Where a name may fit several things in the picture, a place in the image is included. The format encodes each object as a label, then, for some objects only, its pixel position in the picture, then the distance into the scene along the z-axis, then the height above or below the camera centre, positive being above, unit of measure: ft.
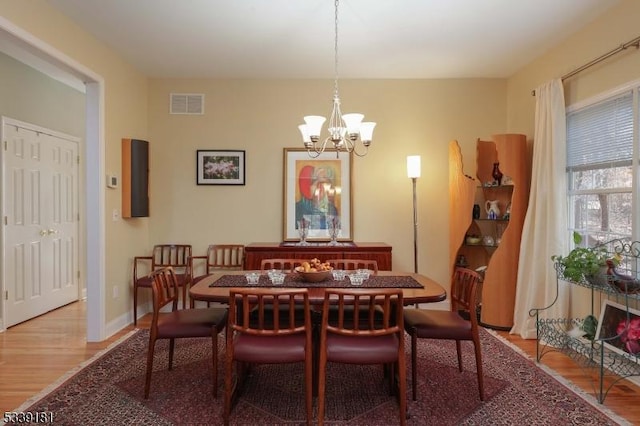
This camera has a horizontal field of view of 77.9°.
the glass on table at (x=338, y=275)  9.16 -1.49
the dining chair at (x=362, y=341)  6.90 -2.40
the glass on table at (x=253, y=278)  8.73 -1.48
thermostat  12.43 +0.95
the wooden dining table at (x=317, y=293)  7.78 -1.67
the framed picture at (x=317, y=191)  14.92 +0.76
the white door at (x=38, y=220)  13.16 -0.32
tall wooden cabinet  12.77 -0.23
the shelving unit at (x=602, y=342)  8.58 -3.15
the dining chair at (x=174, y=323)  8.22 -2.41
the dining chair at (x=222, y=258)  14.67 -1.76
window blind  9.63 +2.05
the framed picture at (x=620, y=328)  8.30 -2.58
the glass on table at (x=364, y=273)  9.03 -1.46
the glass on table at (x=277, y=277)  8.77 -1.50
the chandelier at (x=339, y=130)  8.75 +1.84
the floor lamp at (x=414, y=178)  13.88 +1.19
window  9.52 +1.16
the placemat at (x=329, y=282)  8.68 -1.62
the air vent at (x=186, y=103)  15.03 +4.10
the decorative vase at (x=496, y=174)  13.51 +1.27
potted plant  9.05 -1.25
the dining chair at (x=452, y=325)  8.20 -2.40
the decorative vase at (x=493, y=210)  13.62 +0.04
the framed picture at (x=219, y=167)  15.03 +1.67
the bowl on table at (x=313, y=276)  8.78 -1.44
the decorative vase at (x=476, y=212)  14.30 -0.03
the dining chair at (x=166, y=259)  14.39 -1.77
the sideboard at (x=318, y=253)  13.44 -1.42
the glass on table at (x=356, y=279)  8.63 -1.49
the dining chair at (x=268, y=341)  6.91 -2.41
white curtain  11.36 -0.22
